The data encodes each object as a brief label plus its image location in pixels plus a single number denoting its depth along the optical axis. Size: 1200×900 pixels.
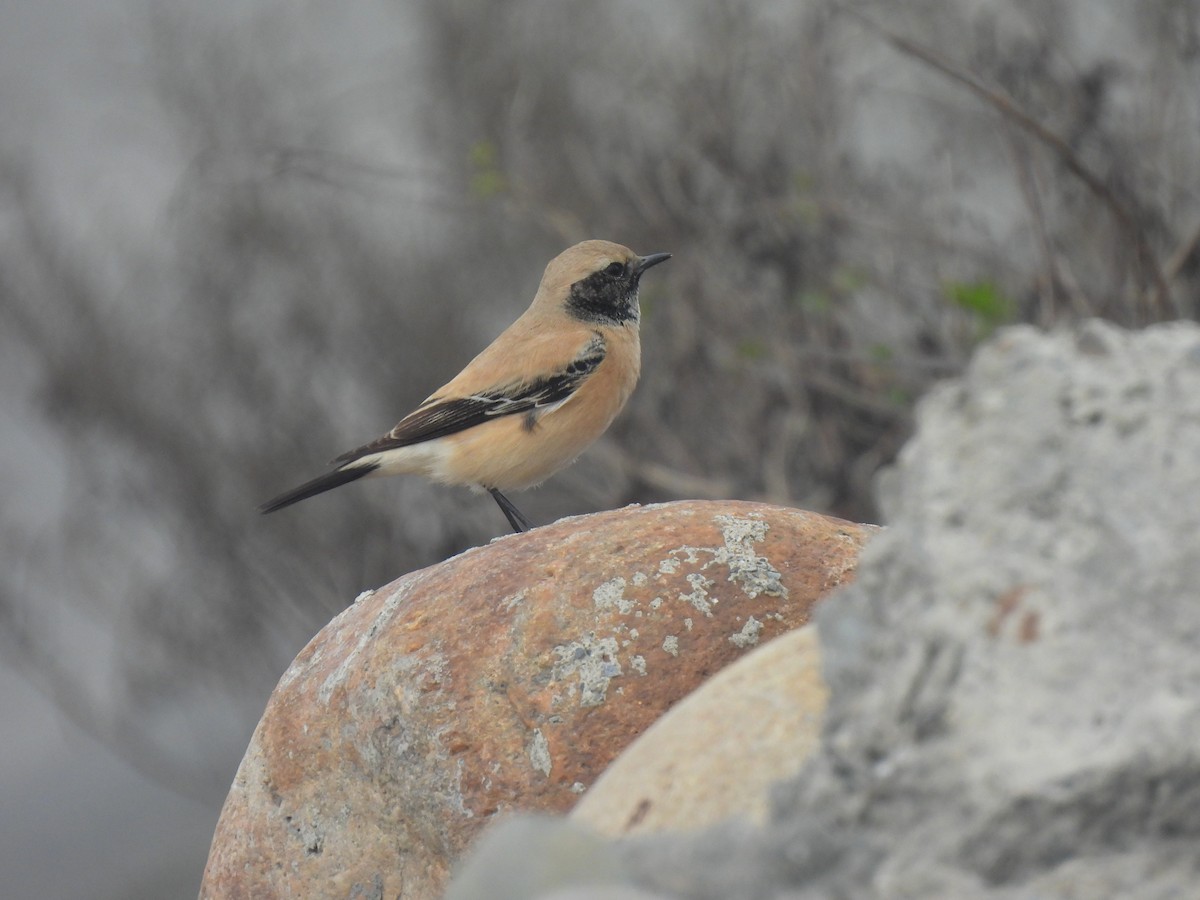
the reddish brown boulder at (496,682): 7.71
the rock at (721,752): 5.17
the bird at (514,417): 12.71
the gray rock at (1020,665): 4.39
